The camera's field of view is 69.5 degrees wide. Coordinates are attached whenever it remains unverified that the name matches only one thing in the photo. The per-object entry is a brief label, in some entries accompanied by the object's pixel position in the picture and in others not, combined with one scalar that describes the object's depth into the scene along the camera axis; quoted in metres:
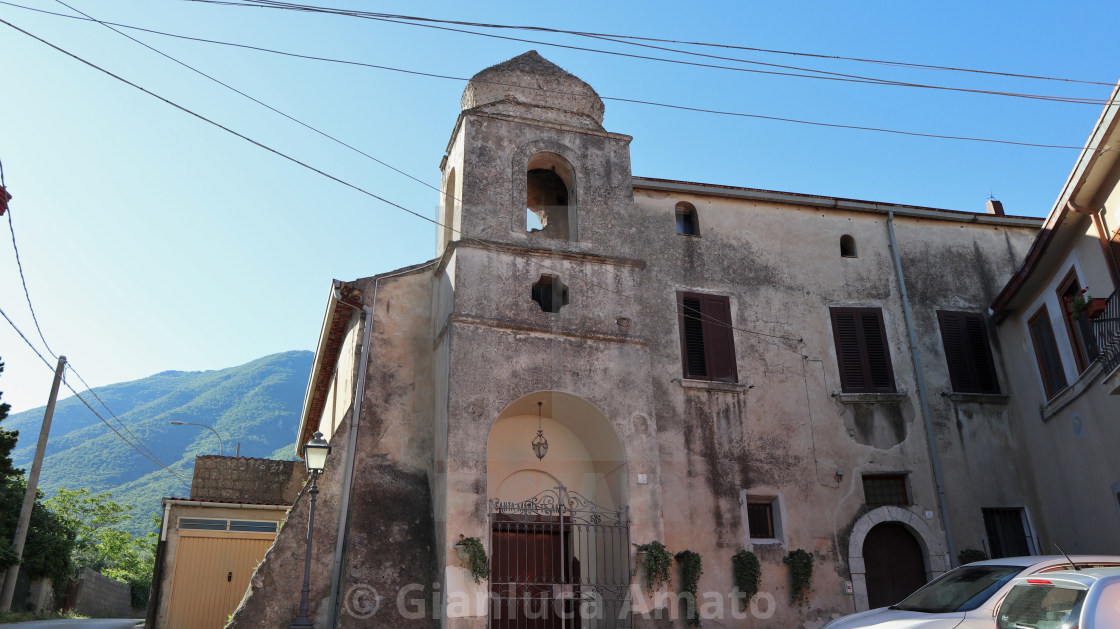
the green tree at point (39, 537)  21.22
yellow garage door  17.02
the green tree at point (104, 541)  42.84
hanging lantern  13.67
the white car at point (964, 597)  7.21
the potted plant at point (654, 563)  12.02
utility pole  18.22
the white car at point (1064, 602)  6.18
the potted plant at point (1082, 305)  11.58
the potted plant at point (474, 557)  11.29
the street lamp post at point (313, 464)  10.75
